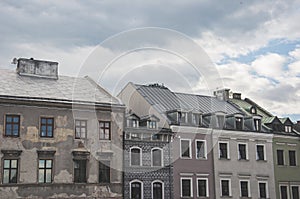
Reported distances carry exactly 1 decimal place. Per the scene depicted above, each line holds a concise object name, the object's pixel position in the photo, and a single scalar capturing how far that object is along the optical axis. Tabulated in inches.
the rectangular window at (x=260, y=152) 1620.3
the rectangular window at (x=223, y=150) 1535.2
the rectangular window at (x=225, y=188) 1499.3
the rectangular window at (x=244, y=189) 1541.6
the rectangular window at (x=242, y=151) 1581.0
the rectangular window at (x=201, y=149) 1486.2
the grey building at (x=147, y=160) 1344.7
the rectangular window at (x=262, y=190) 1579.7
